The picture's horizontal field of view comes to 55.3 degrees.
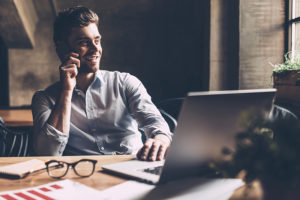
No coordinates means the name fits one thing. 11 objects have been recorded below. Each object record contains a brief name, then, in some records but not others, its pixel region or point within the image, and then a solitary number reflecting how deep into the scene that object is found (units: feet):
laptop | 2.34
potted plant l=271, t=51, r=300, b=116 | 6.47
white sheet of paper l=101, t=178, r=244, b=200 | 2.42
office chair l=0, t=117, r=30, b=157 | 6.61
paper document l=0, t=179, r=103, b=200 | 2.47
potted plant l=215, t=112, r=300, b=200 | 1.50
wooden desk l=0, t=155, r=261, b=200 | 2.74
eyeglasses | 3.15
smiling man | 5.32
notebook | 3.11
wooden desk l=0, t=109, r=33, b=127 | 9.76
